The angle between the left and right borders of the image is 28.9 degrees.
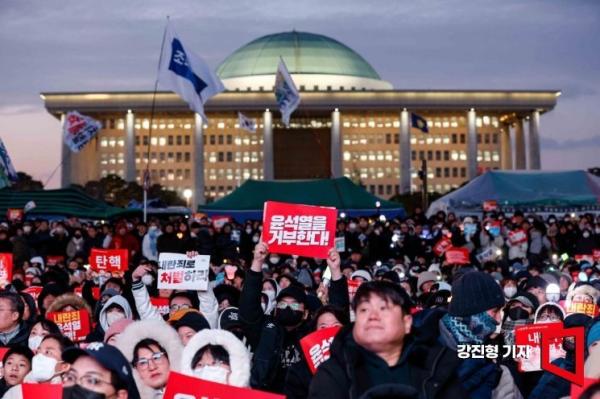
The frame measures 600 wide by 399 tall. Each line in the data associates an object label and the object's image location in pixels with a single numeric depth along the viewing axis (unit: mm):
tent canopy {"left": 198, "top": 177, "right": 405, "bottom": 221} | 33750
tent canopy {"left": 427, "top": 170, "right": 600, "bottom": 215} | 31500
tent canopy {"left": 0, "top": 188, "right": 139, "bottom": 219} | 31203
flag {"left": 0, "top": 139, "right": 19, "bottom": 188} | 22000
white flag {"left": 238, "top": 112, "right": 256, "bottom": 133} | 61538
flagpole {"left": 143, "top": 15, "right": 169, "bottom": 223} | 27872
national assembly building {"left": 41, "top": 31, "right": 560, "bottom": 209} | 109375
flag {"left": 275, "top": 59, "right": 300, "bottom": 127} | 38500
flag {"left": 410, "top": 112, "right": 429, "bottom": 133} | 62844
